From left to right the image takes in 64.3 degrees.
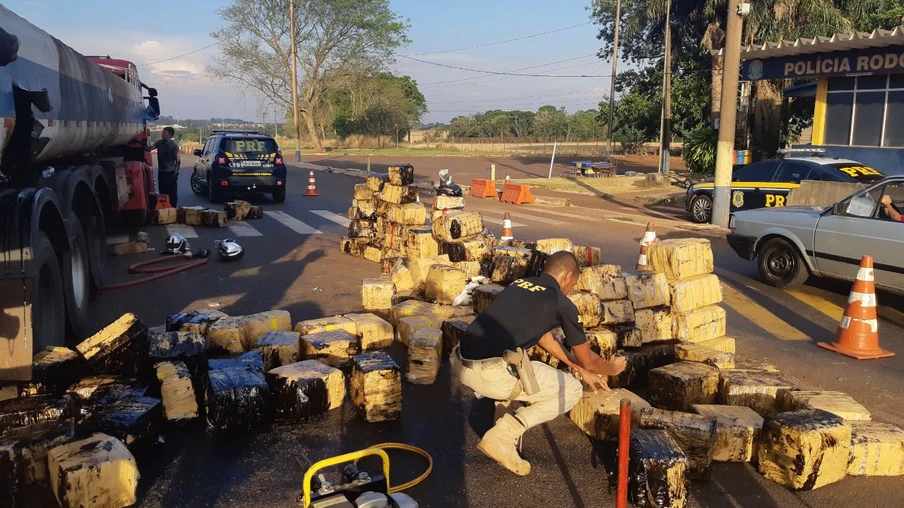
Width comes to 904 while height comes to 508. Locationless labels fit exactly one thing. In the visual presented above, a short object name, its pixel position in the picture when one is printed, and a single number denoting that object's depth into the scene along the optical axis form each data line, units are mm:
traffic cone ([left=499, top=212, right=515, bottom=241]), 10094
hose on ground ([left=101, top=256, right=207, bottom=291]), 10367
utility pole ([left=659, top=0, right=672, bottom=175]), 30578
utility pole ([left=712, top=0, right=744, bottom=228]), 15531
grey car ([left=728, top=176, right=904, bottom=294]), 8328
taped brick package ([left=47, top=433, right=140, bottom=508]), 3879
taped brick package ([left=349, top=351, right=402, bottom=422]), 5211
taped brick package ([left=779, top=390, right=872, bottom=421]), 4961
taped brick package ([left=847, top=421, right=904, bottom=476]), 4523
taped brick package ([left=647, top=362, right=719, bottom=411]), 5227
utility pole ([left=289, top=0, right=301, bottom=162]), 42094
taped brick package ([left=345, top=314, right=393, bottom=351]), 6777
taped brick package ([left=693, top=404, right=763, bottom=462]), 4652
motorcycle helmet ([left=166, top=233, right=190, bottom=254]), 11797
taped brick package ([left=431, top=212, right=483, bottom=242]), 8820
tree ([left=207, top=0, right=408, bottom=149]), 63656
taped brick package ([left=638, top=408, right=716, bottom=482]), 4441
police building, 19344
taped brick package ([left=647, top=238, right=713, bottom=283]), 6871
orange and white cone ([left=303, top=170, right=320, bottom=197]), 22469
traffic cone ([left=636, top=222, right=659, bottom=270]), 7766
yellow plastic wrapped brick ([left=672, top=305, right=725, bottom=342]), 6691
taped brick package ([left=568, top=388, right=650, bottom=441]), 4902
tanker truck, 5277
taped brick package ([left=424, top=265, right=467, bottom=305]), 7680
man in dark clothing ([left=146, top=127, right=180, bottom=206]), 16891
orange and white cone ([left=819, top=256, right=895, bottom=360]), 7031
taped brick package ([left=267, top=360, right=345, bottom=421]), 5270
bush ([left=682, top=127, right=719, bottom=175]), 27172
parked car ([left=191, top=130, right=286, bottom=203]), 19234
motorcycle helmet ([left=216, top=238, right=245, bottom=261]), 11453
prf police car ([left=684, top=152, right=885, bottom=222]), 14938
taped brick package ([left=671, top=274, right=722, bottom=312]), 6734
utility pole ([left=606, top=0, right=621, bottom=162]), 34969
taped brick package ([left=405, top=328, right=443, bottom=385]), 6070
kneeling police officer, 4398
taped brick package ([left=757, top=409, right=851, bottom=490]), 4312
